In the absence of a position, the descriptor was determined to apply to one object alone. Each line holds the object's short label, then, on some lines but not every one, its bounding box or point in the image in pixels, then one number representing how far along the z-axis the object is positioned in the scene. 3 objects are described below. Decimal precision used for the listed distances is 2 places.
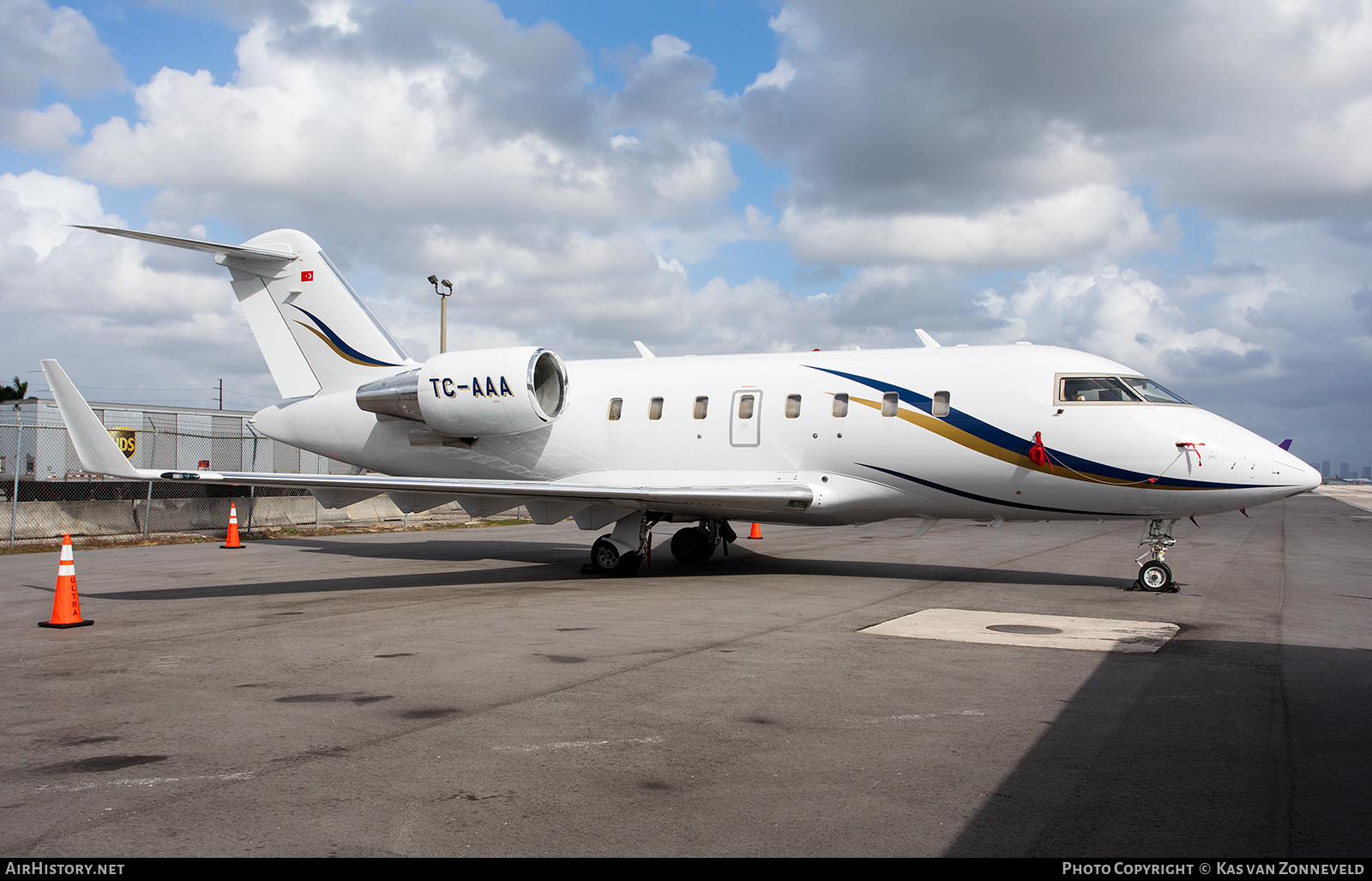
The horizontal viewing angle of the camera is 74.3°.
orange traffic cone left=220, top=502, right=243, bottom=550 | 19.06
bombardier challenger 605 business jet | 11.66
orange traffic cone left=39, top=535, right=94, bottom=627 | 9.12
